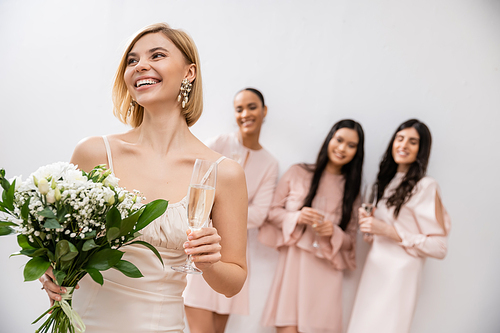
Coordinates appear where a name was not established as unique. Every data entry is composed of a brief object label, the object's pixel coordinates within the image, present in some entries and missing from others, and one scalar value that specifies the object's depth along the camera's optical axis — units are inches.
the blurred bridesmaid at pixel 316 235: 139.3
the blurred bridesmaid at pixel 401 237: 131.4
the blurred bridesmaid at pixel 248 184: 136.2
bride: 63.2
